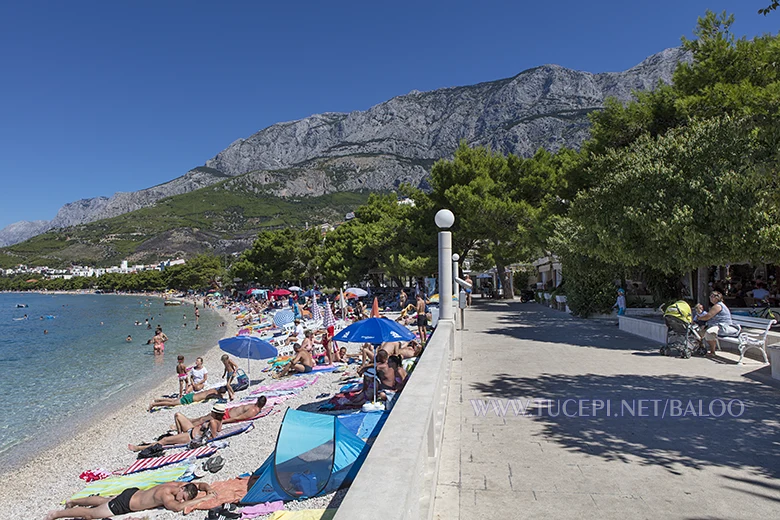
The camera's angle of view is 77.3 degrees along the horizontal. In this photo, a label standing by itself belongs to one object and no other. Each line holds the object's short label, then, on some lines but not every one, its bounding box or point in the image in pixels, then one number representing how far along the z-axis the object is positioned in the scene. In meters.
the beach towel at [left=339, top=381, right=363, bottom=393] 10.34
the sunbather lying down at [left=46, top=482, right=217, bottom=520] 6.05
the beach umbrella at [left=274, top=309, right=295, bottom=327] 23.34
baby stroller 8.62
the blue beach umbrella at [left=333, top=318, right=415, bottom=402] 8.66
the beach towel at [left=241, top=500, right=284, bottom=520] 5.27
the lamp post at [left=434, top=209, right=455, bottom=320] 8.56
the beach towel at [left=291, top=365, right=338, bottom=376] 13.87
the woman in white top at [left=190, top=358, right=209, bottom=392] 13.11
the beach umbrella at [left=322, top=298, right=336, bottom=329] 21.56
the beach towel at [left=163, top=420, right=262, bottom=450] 8.64
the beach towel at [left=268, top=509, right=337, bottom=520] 4.66
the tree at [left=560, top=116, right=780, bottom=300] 9.69
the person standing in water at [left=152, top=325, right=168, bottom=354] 23.03
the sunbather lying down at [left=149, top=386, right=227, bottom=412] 12.38
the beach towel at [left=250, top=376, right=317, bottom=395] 12.09
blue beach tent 5.30
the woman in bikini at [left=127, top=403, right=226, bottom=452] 8.58
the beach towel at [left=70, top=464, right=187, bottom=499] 6.96
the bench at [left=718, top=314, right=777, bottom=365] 7.71
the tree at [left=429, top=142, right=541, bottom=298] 24.77
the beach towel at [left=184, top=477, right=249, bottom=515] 5.85
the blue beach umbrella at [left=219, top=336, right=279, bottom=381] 13.10
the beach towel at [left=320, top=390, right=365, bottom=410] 9.00
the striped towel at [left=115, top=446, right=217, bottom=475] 7.86
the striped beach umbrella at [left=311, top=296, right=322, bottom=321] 24.38
